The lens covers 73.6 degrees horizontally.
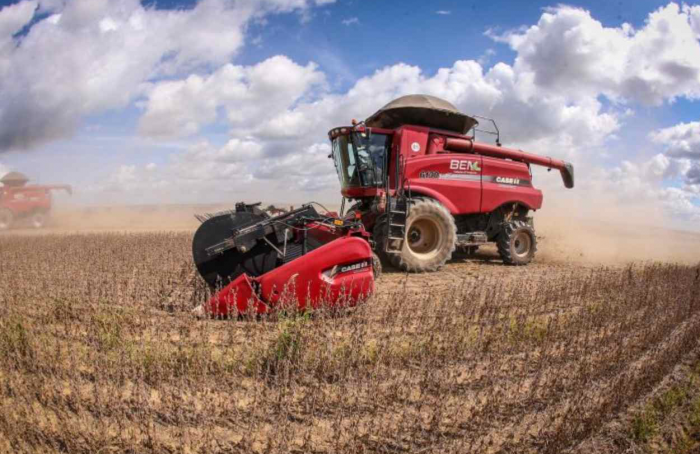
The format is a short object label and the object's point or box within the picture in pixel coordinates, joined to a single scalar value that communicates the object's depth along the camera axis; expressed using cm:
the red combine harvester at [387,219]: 476
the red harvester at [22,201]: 2130
